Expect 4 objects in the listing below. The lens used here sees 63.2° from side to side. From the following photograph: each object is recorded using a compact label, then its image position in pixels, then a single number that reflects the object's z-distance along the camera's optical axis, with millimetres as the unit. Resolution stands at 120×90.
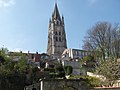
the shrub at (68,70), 21214
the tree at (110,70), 12746
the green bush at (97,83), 12227
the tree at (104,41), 20163
